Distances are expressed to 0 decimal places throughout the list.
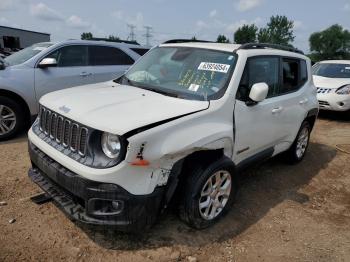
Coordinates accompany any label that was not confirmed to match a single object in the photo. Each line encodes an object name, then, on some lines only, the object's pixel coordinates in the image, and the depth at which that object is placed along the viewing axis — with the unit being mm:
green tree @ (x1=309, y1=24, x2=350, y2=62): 83862
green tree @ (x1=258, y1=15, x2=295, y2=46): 74062
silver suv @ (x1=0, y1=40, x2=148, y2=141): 6008
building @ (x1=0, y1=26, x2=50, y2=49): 36028
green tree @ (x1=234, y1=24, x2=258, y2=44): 71488
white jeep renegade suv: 2898
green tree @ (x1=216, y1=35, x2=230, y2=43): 60884
